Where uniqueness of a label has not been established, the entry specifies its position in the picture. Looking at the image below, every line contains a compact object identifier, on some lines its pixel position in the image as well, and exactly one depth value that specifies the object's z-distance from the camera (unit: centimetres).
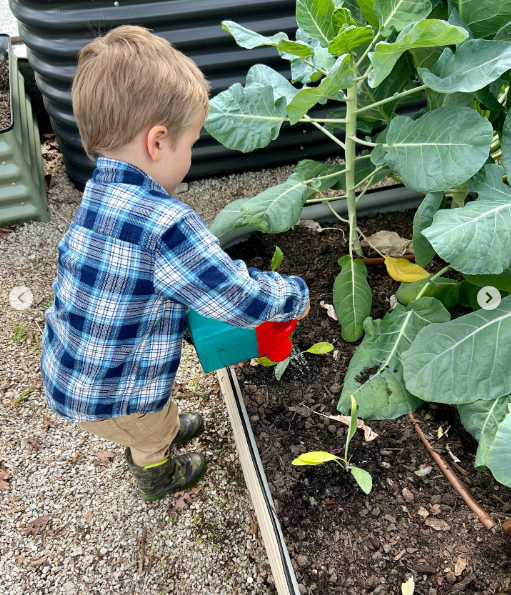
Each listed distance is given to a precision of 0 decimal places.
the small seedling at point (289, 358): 135
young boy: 89
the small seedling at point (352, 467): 105
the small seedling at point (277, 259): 140
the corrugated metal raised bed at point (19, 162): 196
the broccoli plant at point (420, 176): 97
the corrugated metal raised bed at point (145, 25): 178
